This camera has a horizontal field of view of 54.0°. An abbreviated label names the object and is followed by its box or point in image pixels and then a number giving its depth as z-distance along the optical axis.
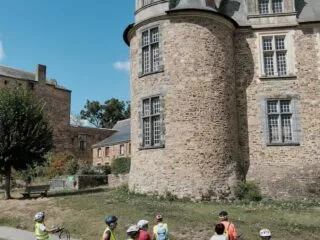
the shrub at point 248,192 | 15.29
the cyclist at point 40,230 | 6.59
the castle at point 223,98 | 15.02
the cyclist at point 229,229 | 6.07
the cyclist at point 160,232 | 6.63
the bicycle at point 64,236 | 9.25
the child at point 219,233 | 5.02
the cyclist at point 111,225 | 5.20
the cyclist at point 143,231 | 5.64
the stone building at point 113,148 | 36.04
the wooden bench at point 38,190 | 18.40
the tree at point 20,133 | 17.82
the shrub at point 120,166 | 28.81
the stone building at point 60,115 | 42.77
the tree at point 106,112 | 61.62
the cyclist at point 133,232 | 4.84
